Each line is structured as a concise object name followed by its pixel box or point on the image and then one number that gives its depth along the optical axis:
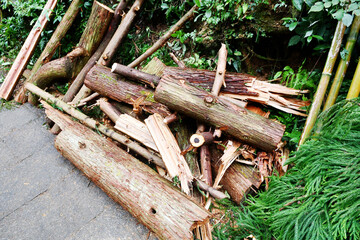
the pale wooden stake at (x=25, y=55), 4.49
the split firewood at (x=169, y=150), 2.57
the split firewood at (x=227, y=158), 2.66
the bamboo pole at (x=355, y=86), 2.30
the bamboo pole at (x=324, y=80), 2.44
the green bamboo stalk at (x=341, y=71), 2.41
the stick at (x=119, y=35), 4.09
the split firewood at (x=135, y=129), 2.94
